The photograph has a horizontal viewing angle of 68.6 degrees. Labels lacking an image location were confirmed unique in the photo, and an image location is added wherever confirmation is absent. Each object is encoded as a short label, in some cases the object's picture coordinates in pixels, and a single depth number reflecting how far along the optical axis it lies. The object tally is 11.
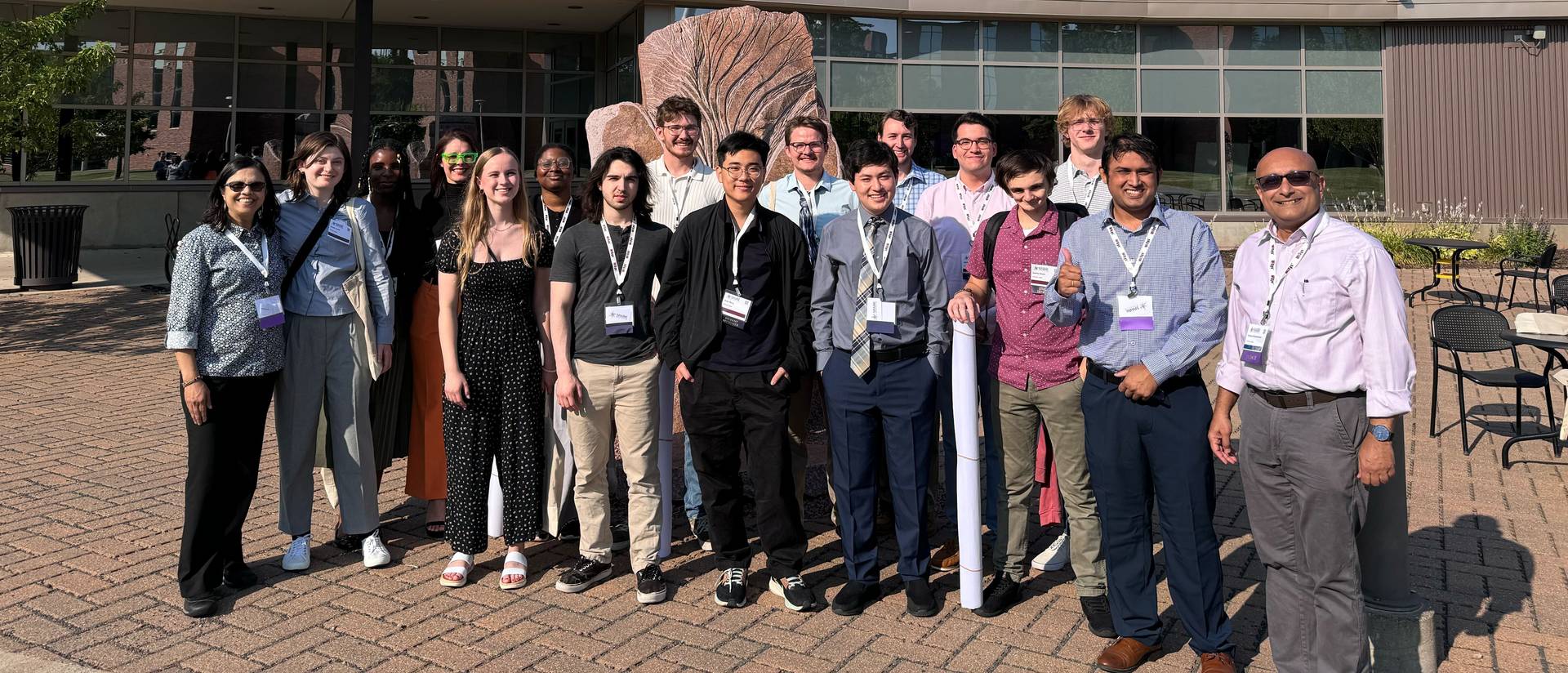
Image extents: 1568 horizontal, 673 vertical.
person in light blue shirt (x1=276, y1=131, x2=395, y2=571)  4.60
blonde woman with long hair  4.52
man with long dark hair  4.41
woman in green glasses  5.05
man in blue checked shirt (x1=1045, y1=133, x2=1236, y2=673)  3.67
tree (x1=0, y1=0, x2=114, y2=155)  10.07
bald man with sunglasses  3.20
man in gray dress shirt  4.23
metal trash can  13.51
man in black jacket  4.30
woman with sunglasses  4.24
